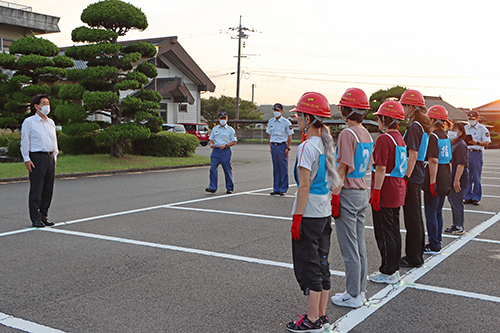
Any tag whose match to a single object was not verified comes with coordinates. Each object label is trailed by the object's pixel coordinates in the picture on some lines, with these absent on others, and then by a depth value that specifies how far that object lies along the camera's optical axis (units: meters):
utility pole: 48.24
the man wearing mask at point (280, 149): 10.88
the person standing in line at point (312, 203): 3.40
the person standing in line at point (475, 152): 9.29
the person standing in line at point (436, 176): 5.68
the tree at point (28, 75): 19.36
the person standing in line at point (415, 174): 5.08
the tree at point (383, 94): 43.66
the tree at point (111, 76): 16.92
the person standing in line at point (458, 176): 6.99
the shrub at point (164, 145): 20.50
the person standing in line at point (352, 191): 3.99
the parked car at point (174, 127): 33.86
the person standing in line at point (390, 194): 4.58
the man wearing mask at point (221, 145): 10.84
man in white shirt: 7.17
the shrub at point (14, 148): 19.19
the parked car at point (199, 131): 37.06
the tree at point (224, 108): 68.25
